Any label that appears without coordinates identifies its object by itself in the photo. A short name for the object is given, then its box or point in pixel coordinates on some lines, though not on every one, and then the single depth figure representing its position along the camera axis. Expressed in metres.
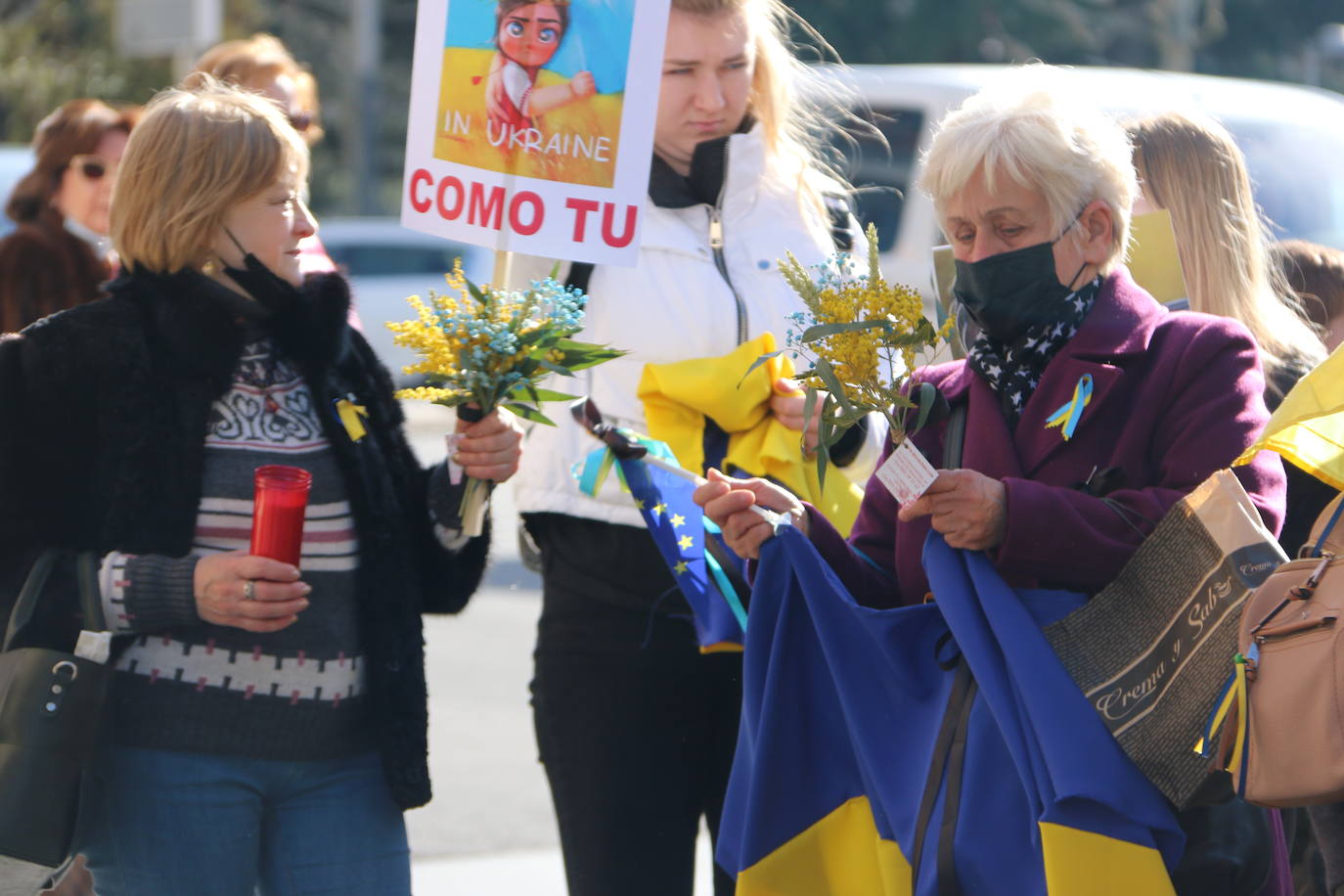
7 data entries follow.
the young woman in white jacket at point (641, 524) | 6.80
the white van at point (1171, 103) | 13.64
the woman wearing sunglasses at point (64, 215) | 9.15
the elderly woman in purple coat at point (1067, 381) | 5.11
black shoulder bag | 5.55
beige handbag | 4.56
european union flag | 6.40
